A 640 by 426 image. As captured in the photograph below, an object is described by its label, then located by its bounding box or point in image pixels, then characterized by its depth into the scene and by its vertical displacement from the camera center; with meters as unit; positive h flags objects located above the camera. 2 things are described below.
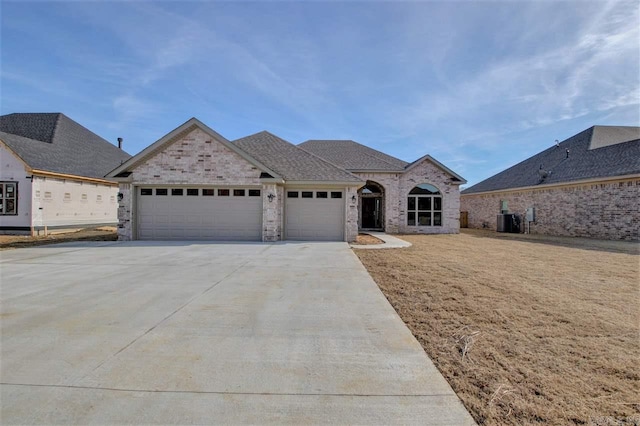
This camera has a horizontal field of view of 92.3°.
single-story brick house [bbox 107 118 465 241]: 13.27 +0.82
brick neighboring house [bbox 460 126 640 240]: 15.27 +1.72
